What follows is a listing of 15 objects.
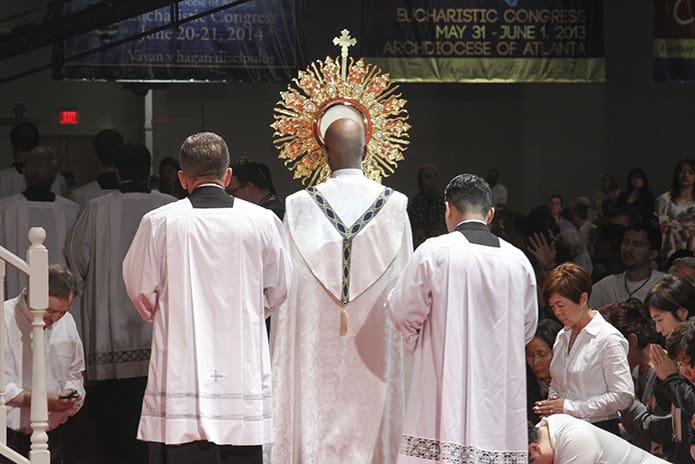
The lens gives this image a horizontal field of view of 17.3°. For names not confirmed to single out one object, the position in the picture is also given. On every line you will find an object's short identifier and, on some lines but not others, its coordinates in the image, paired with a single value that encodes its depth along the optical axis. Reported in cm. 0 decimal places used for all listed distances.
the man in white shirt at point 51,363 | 1054
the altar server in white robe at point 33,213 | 1393
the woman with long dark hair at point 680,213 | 1785
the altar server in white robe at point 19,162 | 1505
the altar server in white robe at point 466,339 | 1001
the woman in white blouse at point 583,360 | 1087
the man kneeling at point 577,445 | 1024
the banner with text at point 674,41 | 1993
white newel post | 936
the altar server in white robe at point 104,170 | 1391
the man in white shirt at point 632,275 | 1410
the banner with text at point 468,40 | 2003
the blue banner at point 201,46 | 1888
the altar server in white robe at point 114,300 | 1371
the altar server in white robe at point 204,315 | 974
